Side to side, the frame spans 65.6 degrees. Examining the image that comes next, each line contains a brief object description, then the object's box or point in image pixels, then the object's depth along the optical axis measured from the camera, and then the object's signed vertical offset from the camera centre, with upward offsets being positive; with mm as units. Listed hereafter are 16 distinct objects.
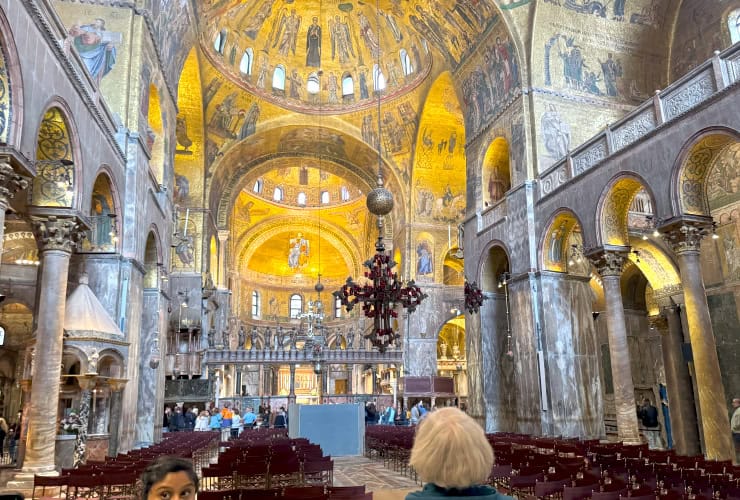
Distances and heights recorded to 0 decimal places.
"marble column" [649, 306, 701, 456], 14953 -255
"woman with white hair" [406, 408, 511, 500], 1703 -227
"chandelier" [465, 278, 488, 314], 12883 +1910
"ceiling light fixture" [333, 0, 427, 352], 11500 +1845
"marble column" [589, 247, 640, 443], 11812 +807
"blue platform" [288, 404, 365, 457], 14070 -945
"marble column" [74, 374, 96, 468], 9742 -375
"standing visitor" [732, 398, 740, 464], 10070 -898
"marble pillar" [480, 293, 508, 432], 16766 +565
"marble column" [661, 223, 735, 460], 9719 +676
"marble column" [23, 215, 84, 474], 8258 +906
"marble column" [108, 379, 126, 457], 11445 -467
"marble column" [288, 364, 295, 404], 24547 -114
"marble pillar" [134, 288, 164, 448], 13883 +397
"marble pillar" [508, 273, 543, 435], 14367 +733
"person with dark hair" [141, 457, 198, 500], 2158 -329
